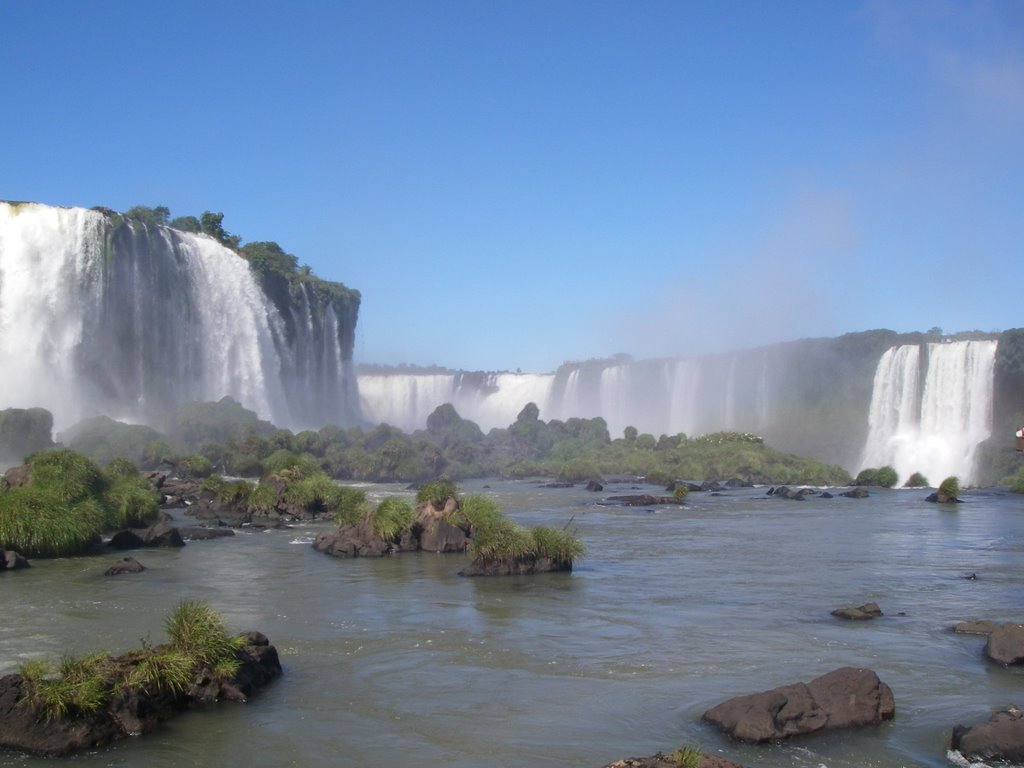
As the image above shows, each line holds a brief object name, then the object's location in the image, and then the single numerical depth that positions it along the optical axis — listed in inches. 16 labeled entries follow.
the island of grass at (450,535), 755.4
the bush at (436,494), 951.6
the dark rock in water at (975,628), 549.3
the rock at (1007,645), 471.5
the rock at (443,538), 888.9
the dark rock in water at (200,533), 963.3
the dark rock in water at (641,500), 1493.6
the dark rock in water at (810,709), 365.4
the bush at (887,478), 1898.4
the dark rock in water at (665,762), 286.8
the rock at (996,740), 337.4
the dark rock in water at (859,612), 589.3
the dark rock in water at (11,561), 732.0
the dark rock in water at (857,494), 1608.0
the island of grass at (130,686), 348.8
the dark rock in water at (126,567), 725.9
